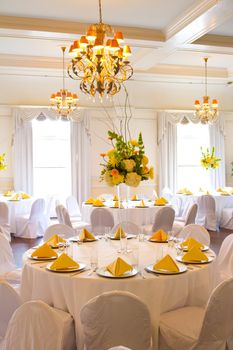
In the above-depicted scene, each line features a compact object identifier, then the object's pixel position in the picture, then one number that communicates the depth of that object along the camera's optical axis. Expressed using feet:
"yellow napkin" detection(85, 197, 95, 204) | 25.85
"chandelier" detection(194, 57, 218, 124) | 31.19
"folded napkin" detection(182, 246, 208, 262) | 11.97
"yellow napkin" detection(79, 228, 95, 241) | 15.05
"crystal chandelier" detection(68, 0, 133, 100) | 16.42
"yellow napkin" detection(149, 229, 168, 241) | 14.85
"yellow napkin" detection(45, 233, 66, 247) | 13.96
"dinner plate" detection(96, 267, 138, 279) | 10.66
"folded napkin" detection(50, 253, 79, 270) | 11.28
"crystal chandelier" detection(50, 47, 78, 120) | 28.27
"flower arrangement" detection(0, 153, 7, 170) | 30.59
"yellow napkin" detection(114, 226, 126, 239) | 15.25
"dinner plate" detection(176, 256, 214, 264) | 11.84
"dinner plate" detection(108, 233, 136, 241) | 15.24
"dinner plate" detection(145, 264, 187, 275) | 10.88
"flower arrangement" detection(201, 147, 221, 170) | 34.14
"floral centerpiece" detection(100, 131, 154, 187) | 12.35
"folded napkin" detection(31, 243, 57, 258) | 12.45
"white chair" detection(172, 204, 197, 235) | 23.56
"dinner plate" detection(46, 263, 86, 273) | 11.14
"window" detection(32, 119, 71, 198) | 36.11
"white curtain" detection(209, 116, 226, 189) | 39.75
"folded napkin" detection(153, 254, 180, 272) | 11.03
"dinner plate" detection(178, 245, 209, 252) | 13.21
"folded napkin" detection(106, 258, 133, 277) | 10.76
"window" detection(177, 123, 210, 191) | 39.52
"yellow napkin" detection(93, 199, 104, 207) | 24.91
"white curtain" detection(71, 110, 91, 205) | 36.06
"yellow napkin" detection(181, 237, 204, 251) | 13.20
